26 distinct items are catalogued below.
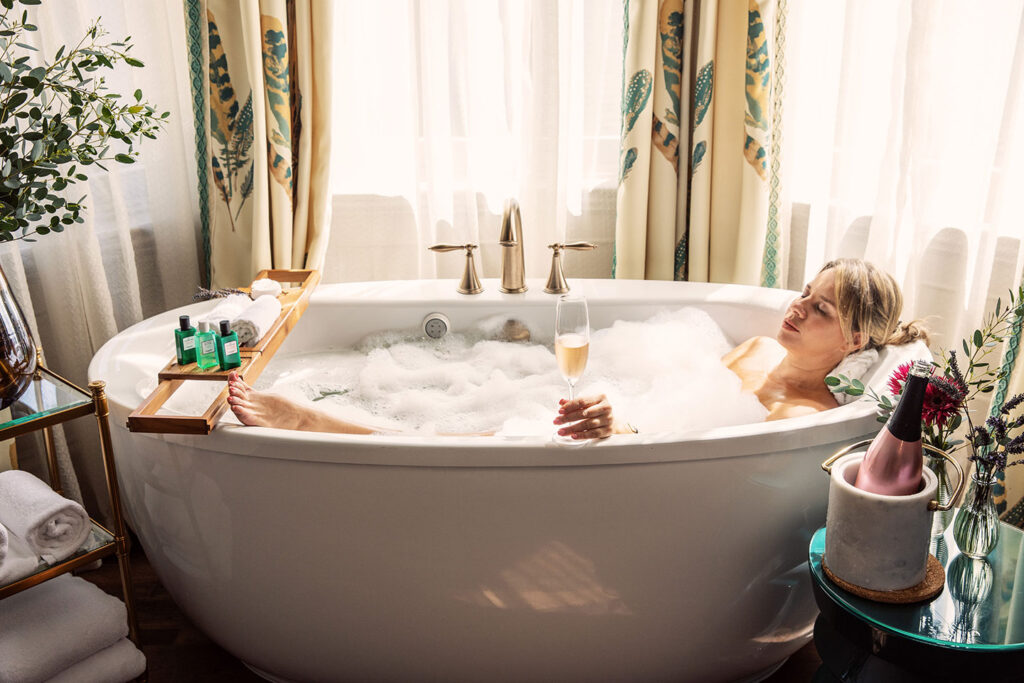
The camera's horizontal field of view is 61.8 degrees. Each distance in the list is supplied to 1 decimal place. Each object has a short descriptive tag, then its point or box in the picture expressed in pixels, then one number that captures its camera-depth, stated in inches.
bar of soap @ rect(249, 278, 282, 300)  79.7
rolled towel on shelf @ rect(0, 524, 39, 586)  54.9
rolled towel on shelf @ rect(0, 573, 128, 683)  55.8
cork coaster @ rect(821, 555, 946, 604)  50.7
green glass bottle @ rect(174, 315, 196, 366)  61.1
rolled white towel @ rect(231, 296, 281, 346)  68.6
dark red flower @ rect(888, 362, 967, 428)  52.1
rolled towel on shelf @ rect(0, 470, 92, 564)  58.3
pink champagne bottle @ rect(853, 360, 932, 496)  49.6
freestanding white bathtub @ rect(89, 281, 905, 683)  55.5
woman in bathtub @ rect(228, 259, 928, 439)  66.4
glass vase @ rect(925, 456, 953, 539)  55.3
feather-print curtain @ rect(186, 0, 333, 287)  86.4
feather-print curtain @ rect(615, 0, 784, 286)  92.9
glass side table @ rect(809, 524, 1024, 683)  47.6
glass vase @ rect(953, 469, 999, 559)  53.3
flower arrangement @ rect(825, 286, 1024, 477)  51.8
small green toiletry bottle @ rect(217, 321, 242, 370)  62.8
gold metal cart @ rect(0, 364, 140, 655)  57.1
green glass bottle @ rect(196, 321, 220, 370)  62.3
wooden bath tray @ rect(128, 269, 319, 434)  55.6
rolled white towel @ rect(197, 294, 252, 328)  70.7
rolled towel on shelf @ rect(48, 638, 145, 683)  58.5
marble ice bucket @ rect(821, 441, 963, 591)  49.8
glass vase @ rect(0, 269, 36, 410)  56.4
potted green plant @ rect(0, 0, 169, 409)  52.2
